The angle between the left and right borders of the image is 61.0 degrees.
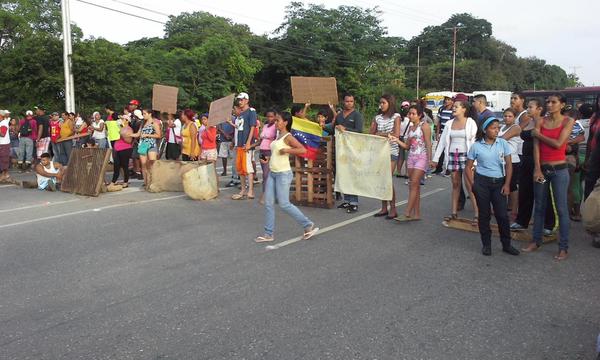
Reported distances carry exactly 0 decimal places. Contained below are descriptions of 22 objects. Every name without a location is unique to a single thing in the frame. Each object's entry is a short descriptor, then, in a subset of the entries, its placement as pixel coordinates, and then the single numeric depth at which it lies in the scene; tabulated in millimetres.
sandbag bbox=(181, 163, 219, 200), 9320
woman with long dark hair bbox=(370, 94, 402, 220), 7680
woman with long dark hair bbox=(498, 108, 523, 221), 6920
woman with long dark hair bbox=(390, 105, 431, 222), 7285
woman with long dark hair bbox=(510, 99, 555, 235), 6445
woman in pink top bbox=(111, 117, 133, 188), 10570
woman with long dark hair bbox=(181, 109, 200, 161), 11000
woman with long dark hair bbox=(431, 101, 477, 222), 7004
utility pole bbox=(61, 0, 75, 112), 17328
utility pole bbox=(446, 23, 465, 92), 60938
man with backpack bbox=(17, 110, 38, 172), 13633
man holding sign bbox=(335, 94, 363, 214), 8281
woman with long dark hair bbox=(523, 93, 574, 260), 5551
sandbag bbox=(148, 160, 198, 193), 10273
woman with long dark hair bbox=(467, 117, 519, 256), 5660
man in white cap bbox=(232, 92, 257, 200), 9523
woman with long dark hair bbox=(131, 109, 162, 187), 10250
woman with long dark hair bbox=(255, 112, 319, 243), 6234
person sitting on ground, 10664
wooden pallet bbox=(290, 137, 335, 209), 8547
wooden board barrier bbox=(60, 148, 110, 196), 9875
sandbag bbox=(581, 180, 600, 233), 5723
